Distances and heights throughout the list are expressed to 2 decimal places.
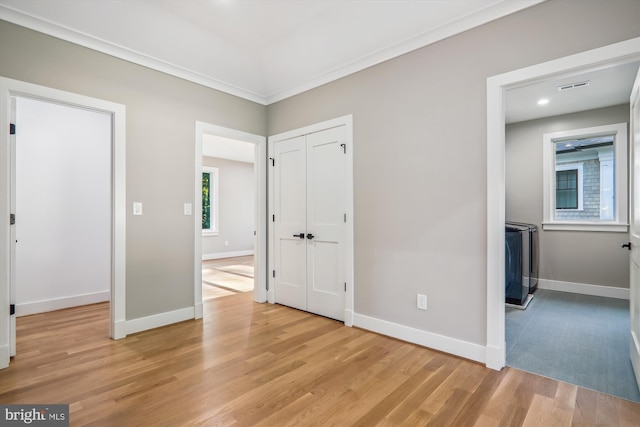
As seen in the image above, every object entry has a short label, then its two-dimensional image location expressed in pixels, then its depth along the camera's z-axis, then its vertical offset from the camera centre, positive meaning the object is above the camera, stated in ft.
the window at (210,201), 28.25 +1.04
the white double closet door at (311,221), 11.35 -0.35
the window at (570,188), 16.62 +1.44
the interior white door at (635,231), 6.84 -0.40
